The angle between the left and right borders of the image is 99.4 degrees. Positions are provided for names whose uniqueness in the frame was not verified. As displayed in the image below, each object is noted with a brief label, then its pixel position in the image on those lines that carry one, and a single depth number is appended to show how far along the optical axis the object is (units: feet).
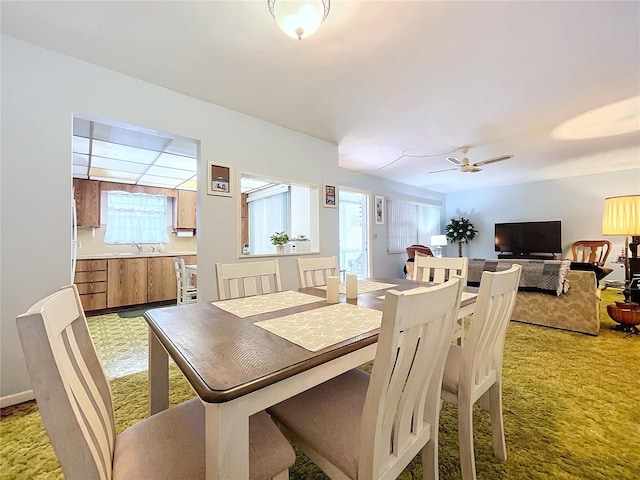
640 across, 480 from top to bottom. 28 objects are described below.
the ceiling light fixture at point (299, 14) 4.59
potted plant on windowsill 11.11
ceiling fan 13.35
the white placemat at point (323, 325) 3.06
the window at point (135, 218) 15.71
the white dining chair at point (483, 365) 3.55
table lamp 22.00
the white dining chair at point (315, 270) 6.72
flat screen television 19.48
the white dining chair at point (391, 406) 2.31
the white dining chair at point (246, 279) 5.59
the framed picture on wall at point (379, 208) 18.60
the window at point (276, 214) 12.05
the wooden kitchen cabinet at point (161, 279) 14.56
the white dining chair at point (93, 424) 1.80
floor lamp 8.23
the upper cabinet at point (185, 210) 17.38
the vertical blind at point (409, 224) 19.85
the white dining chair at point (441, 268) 6.60
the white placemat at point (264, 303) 4.35
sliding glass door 18.54
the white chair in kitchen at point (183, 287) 11.44
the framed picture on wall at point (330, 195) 12.03
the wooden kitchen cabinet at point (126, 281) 13.41
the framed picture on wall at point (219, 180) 8.75
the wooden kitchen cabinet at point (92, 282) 12.66
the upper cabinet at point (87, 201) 14.46
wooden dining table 2.07
